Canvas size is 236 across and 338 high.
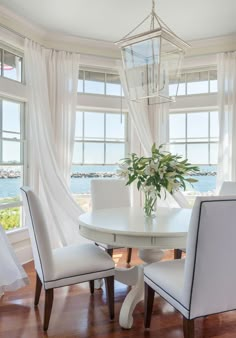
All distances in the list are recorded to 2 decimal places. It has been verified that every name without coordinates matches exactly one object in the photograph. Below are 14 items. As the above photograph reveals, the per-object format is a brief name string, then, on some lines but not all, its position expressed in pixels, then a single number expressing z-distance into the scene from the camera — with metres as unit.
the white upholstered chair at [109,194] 3.40
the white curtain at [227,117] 3.96
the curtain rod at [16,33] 3.35
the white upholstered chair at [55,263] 2.10
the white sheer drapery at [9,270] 2.66
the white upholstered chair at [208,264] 1.62
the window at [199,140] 4.33
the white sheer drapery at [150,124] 4.23
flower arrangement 2.44
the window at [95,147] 4.26
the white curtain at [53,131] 3.63
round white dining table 2.08
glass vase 2.61
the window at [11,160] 3.46
